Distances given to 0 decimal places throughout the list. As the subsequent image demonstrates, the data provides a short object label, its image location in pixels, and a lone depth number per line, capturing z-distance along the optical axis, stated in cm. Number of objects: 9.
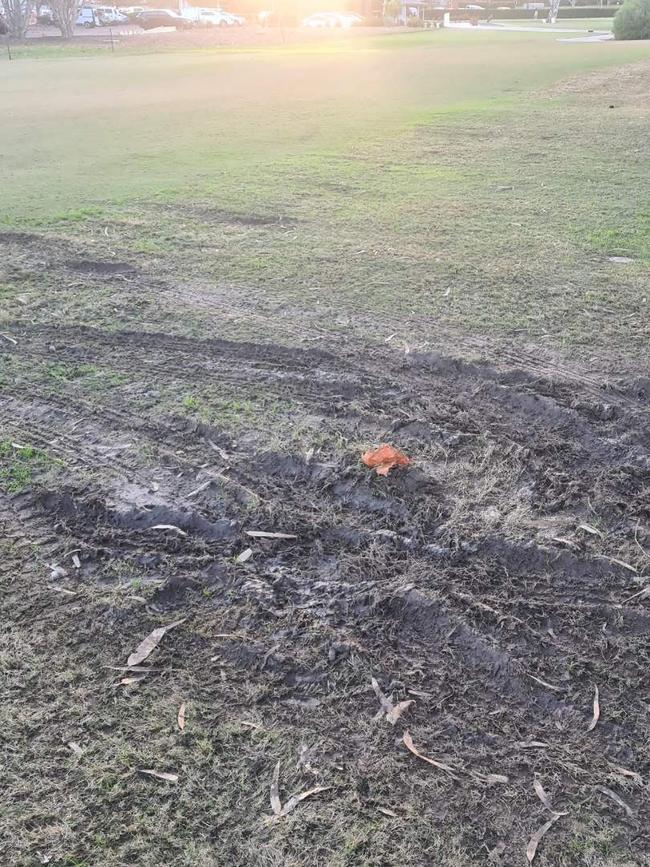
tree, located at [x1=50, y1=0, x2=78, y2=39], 4612
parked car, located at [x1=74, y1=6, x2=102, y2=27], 6009
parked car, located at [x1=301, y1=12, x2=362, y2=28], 5913
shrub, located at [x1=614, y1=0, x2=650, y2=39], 3528
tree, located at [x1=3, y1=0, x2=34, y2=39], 4728
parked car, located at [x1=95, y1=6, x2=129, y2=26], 6125
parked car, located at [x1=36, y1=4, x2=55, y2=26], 5997
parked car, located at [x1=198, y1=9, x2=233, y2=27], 5876
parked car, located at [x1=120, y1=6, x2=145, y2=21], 6302
